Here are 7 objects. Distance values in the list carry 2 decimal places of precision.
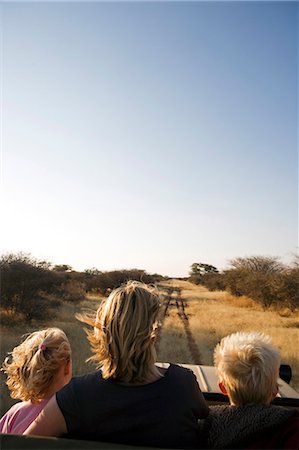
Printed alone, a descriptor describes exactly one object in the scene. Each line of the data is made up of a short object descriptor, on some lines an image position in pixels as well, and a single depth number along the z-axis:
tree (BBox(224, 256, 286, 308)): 26.05
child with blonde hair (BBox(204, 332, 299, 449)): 1.66
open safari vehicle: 1.30
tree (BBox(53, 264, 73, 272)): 34.08
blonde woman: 1.55
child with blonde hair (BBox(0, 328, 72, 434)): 2.10
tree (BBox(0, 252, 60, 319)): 17.08
